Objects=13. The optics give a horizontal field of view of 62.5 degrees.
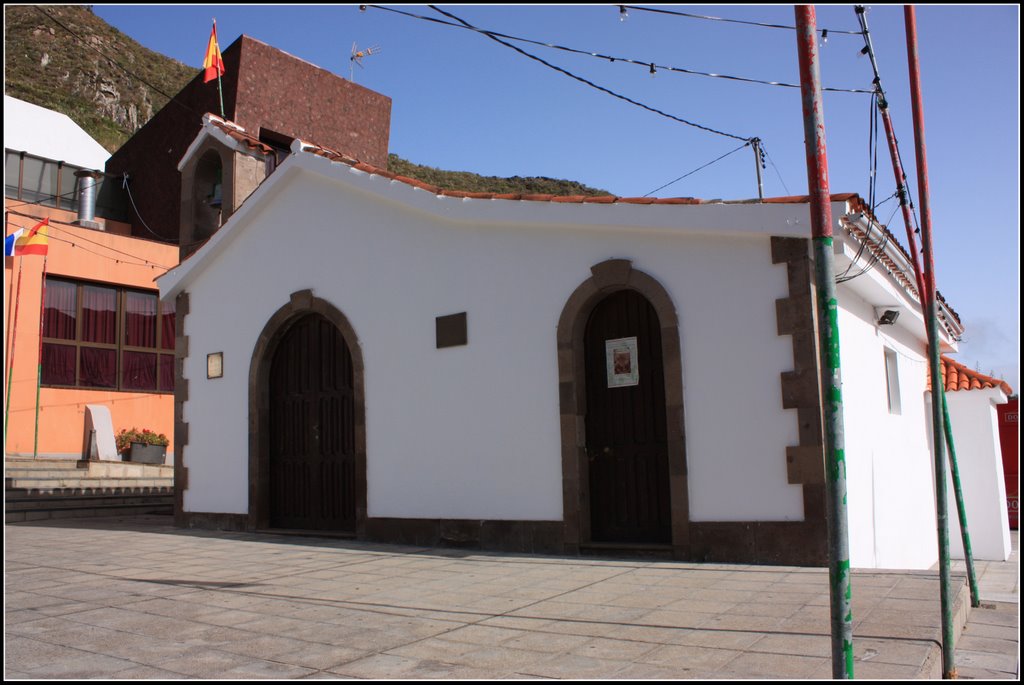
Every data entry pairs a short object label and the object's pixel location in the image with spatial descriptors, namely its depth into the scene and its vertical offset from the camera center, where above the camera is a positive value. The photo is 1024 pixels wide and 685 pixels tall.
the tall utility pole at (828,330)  3.18 +0.40
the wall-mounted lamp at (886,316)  9.86 +1.32
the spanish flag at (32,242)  17.77 +4.41
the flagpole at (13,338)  18.42 +2.49
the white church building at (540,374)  7.68 +0.72
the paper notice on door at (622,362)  8.62 +0.76
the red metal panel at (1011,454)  14.95 -0.50
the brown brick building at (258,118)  22.70 +9.47
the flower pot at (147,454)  19.64 -0.11
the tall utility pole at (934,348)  4.39 +0.44
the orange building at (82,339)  18.75 +2.68
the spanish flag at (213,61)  15.88 +7.40
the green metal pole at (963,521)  5.73 -0.64
